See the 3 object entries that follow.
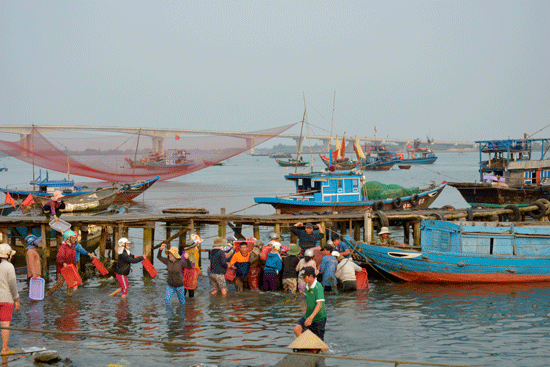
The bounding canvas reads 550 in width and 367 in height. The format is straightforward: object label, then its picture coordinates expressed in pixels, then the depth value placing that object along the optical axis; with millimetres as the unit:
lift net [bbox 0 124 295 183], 38125
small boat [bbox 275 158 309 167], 161375
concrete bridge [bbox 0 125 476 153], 39684
